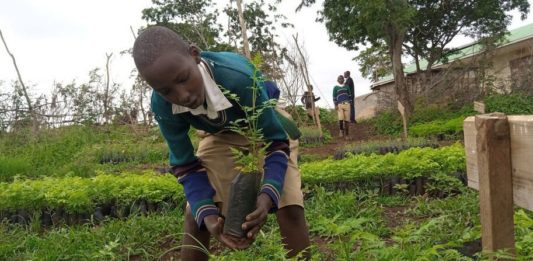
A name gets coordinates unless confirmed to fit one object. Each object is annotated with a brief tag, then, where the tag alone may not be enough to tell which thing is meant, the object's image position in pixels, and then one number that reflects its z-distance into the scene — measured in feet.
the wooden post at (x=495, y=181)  4.97
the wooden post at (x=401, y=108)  33.60
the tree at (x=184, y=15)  75.96
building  50.16
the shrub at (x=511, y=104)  43.74
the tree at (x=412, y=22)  47.03
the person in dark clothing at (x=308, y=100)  46.78
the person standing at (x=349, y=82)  45.32
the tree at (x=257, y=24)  78.18
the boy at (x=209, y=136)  5.61
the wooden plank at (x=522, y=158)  4.58
